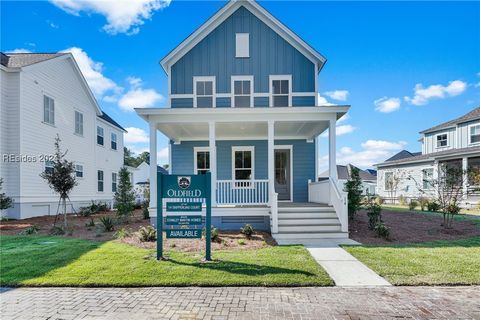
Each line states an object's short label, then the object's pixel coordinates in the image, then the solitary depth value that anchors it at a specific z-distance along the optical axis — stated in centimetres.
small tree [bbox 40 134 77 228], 1053
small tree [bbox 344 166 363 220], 997
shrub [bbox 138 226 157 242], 791
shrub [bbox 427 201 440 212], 1386
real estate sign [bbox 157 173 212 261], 631
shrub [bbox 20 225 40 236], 952
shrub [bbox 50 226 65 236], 930
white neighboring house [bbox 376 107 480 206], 1986
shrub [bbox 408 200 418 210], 1558
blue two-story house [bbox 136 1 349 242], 1286
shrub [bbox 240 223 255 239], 850
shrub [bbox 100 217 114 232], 960
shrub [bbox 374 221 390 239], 838
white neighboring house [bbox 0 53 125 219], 1281
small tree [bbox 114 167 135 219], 1197
